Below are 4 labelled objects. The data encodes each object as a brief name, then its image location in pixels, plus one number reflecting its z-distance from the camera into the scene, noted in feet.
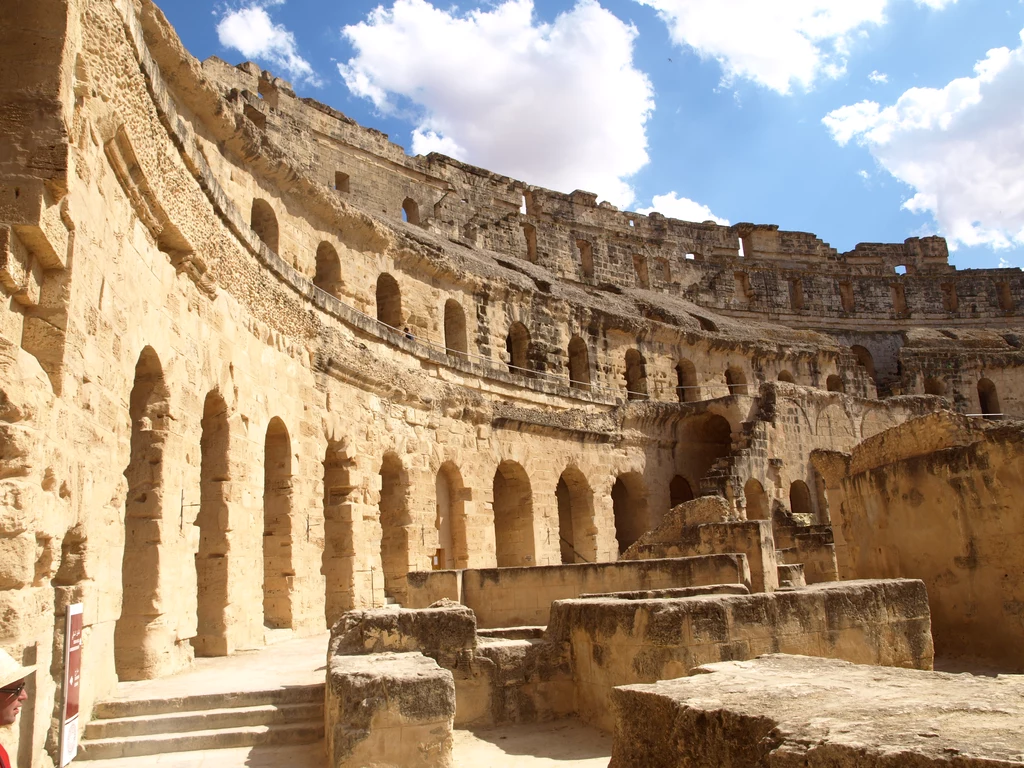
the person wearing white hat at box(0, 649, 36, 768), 9.58
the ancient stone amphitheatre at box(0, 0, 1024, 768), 15.69
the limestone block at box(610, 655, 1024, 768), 8.59
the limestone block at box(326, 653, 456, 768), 16.15
